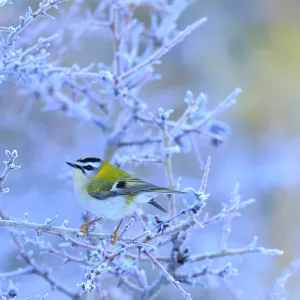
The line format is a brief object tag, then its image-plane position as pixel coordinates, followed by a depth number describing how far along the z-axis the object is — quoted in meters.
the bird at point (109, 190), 6.34
